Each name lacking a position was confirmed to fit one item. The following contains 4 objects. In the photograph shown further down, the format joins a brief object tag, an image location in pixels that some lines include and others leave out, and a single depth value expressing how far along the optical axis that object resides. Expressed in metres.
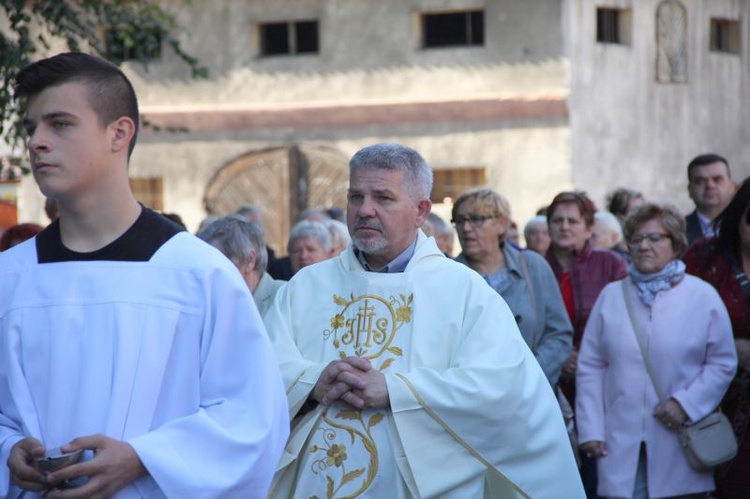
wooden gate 23.62
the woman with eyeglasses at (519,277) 7.59
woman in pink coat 7.36
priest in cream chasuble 5.22
